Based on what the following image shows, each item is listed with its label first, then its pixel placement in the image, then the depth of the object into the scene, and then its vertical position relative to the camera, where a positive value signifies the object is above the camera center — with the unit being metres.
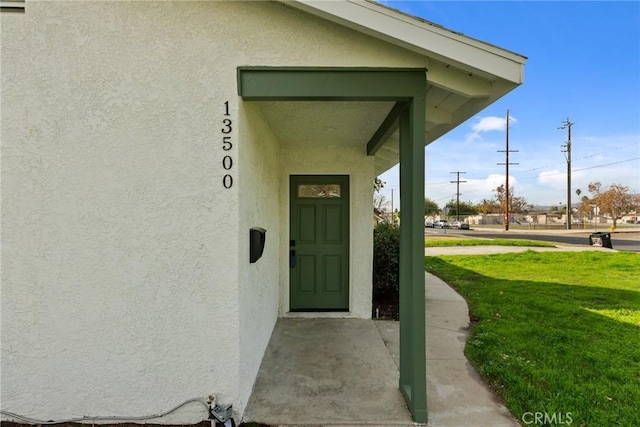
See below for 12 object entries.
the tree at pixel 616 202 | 38.72 +1.99
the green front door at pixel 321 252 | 5.21 -0.61
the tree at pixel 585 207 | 44.21 +1.48
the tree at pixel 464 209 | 64.25 +1.72
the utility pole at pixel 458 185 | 53.69 +5.63
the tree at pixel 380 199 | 11.19 +1.14
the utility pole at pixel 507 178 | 32.81 +4.26
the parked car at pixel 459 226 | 42.00 -1.28
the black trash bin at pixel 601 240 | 15.41 -1.20
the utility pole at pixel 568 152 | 31.92 +6.86
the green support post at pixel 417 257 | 2.55 -0.34
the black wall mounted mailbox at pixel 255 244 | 2.79 -0.25
